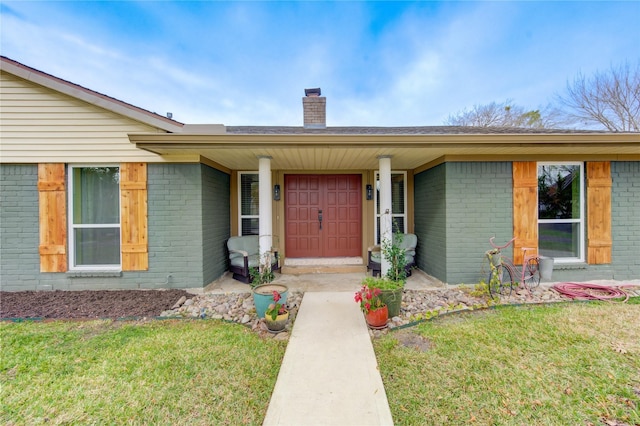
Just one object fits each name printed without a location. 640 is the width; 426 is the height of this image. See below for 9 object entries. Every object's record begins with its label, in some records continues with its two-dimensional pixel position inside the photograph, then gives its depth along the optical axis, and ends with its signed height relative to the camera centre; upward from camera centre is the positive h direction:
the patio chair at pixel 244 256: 5.13 -0.86
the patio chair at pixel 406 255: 5.36 -0.89
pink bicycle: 4.20 -1.03
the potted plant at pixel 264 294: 3.38 -1.06
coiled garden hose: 4.15 -1.33
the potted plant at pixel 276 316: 3.19 -1.24
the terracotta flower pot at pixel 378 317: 3.23 -1.29
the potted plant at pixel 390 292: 3.45 -1.04
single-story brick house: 4.47 +0.28
